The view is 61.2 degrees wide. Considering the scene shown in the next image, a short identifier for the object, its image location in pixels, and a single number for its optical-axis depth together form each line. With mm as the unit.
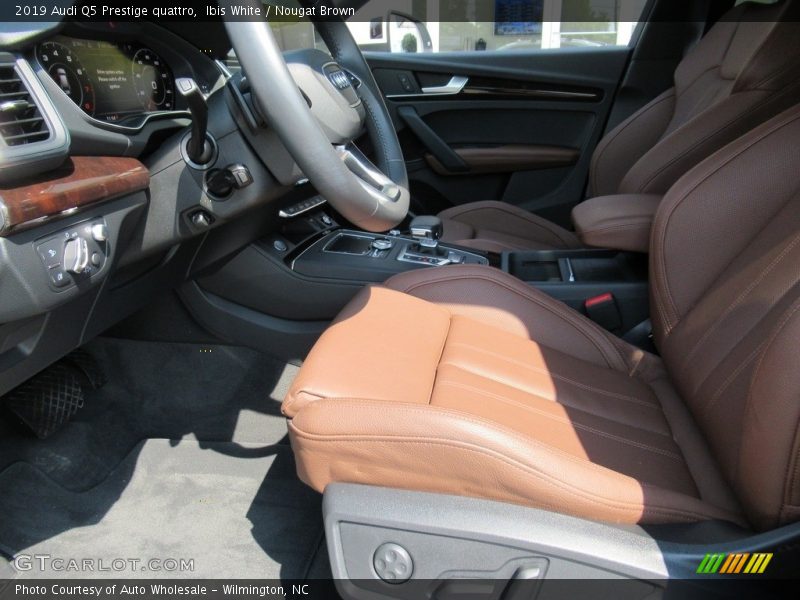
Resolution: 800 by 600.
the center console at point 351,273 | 1538
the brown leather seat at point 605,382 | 836
